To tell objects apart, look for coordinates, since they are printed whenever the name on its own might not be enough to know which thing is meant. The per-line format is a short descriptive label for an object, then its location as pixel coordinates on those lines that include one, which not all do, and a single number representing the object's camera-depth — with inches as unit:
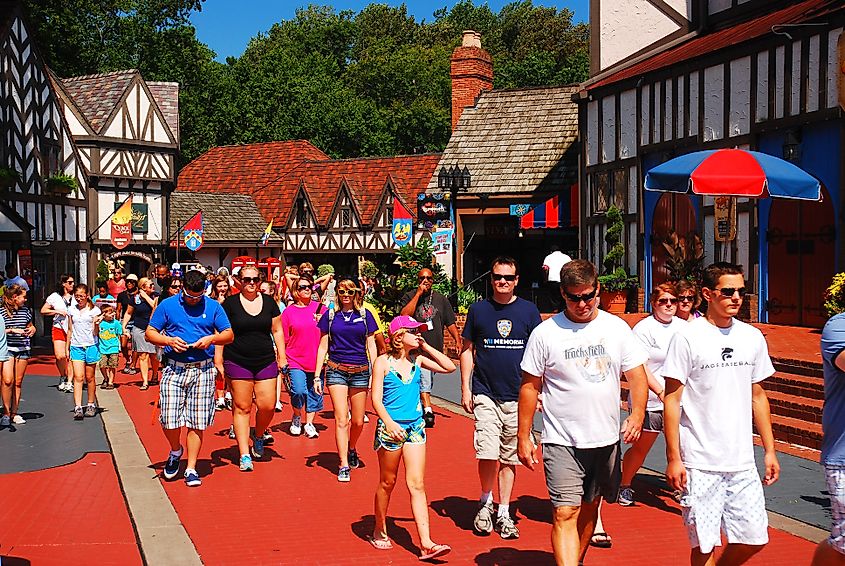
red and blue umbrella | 488.4
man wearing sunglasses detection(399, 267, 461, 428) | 472.1
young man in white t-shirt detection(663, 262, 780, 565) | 216.7
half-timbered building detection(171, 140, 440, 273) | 1712.6
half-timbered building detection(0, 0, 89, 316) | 1074.1
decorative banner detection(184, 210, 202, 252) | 1521.9
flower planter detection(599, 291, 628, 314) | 871.7
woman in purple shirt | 393.7
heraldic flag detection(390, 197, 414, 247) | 1293.1
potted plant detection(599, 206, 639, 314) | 877.8
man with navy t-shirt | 301.7
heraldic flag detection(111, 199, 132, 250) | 1310.3
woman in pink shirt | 462.0
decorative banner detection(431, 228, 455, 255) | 1245.7
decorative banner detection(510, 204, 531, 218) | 1222.1
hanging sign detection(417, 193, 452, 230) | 1312.7
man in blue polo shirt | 366.0
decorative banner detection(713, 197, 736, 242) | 693.9
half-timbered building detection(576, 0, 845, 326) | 652.1
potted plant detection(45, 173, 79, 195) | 1240.2
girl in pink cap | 282.7
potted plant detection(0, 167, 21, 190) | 976.8
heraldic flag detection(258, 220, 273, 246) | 1632.9
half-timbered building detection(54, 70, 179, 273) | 1409.9
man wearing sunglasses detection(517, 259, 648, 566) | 232.7
